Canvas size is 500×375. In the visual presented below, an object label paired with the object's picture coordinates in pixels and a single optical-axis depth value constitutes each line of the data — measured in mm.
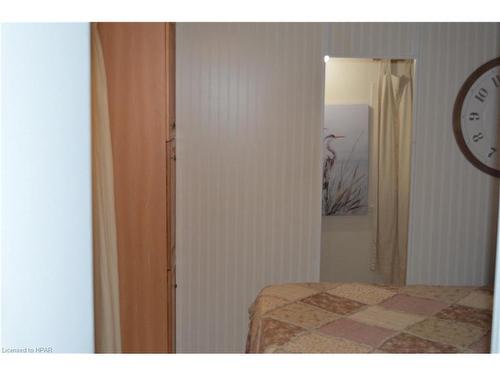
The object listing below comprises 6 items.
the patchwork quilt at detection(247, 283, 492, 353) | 2000
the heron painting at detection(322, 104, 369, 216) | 4207
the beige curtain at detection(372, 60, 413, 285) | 4160
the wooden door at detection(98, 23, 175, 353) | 2832
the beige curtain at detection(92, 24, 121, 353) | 1827
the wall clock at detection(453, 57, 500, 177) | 3627
